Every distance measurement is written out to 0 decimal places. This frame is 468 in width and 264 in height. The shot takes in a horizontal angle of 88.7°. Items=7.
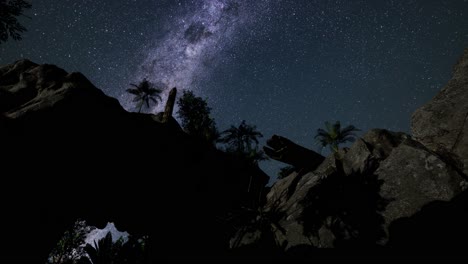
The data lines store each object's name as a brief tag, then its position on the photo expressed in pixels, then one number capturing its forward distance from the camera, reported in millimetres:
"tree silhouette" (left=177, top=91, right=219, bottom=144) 26928
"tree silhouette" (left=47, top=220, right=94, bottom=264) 20266
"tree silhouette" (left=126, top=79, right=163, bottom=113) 38344
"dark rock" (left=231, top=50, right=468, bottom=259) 6449
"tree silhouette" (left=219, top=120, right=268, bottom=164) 32772
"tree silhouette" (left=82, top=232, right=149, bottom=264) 8953
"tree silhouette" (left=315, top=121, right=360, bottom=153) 29541
